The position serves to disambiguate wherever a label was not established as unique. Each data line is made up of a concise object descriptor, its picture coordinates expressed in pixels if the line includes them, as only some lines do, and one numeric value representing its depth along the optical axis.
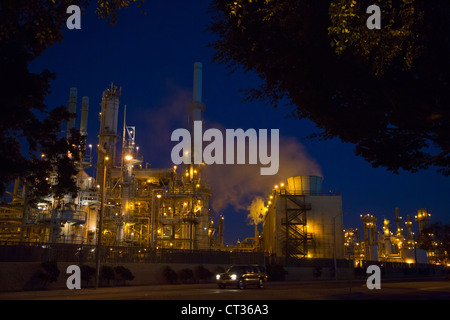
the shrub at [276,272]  45.22
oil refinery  54.78
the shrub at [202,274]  39.22
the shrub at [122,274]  31.81
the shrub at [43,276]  26.52
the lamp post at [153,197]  51.42
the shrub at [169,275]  36.03
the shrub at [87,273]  29.17
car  29.20
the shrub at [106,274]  30.88
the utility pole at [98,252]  27.50
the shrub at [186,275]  37.34
